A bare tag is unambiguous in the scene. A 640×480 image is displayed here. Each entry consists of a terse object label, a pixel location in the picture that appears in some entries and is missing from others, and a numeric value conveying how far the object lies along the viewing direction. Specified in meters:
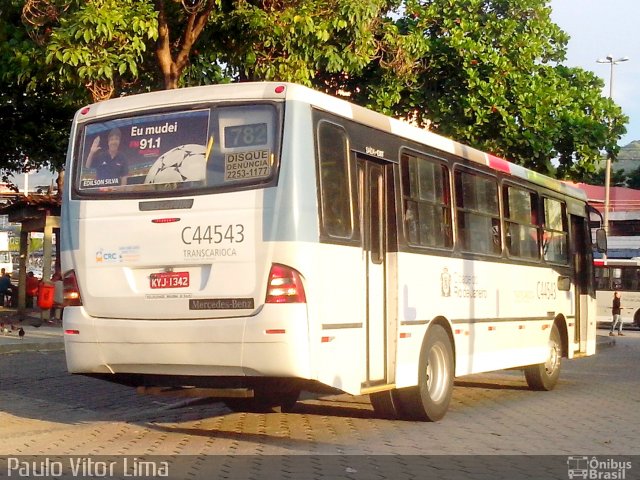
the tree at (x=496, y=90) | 22.45
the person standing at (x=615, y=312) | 38.17
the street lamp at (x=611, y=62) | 58.91
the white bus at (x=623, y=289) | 44.50
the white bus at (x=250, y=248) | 9.03
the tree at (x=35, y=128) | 24.75
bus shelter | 30.33
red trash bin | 28.41
